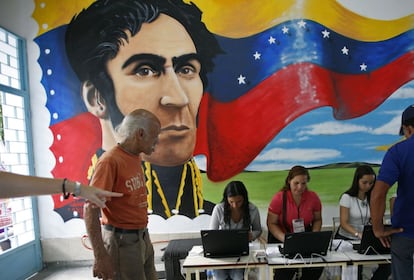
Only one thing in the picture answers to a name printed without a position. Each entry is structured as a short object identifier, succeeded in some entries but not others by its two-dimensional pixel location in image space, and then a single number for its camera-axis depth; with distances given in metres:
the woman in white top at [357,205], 2.59
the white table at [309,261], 1.99
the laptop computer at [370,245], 2.04
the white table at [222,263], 1.98
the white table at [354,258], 1.99
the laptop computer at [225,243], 2.01
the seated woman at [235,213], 2.47
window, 3.02
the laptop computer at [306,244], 2.01
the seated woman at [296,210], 2.48
